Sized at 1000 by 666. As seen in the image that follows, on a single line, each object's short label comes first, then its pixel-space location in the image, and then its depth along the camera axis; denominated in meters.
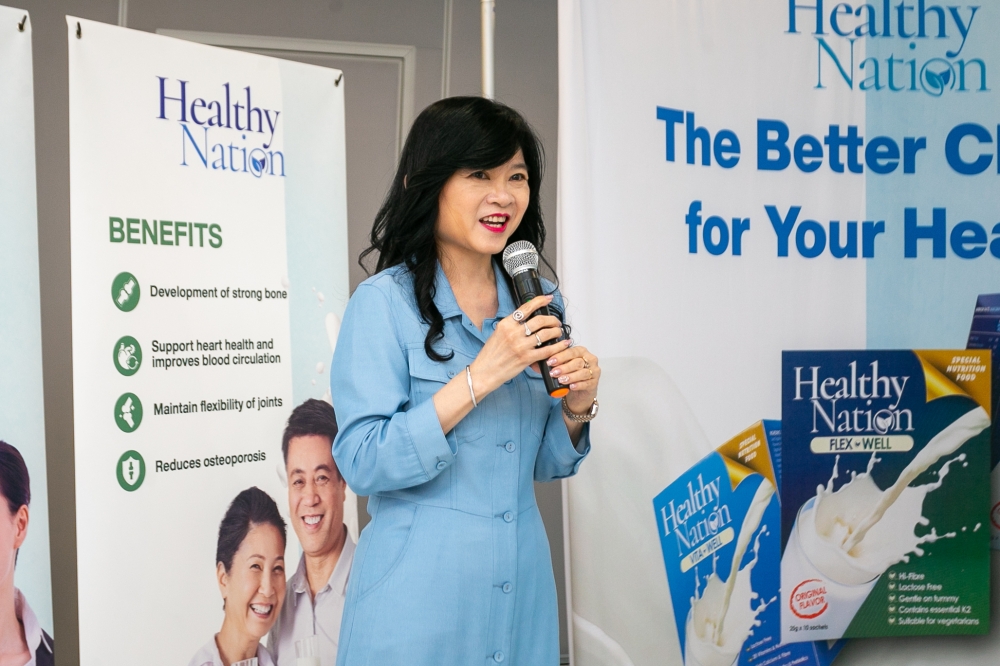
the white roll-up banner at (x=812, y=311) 2.71
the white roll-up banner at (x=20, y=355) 1.99
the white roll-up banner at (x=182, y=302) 2.12
